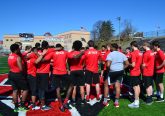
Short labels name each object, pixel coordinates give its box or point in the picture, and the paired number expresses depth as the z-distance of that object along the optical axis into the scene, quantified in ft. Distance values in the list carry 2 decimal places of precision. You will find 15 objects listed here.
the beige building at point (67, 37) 173.82
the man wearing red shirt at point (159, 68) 17.31
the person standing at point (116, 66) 16.03
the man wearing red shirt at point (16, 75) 14.92
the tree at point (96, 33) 167.96
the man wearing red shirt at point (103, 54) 22.28
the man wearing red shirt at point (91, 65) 17.81
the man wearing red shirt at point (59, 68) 15.85
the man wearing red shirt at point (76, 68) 16.41
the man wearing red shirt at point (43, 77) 15.68
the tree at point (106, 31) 169.21
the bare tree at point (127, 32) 147.49
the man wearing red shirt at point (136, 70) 16.45
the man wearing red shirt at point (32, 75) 15.83
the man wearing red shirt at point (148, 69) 16.69
